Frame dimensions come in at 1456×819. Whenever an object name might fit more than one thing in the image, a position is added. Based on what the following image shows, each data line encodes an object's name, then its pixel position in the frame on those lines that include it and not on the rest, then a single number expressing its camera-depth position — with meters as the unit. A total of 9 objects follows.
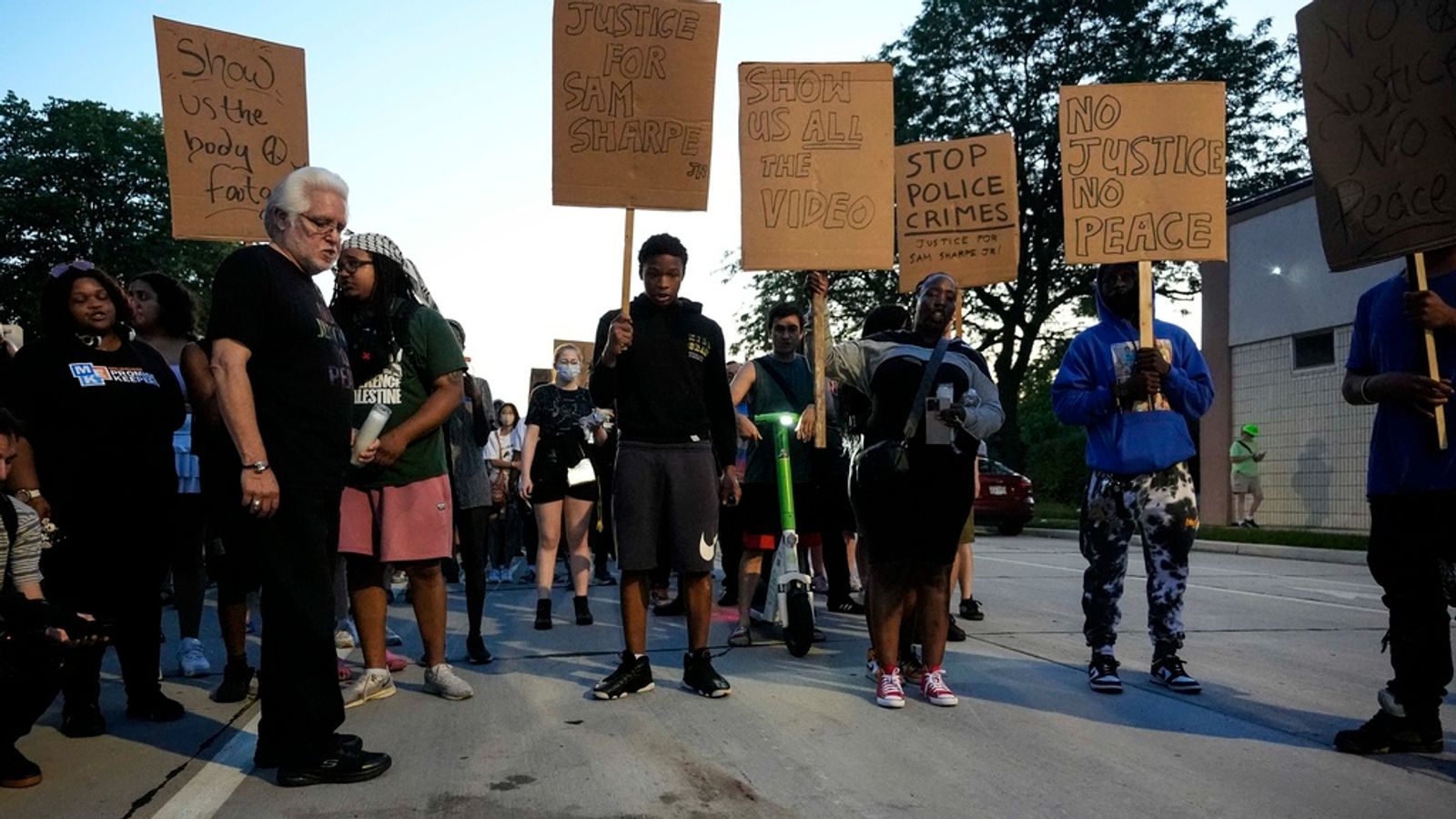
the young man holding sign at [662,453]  5.66
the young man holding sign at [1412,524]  4.40
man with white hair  4.02
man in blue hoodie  5.58
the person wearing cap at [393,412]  5.29
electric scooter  6.74
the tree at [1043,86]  31.20
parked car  21.44
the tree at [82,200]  48.25
